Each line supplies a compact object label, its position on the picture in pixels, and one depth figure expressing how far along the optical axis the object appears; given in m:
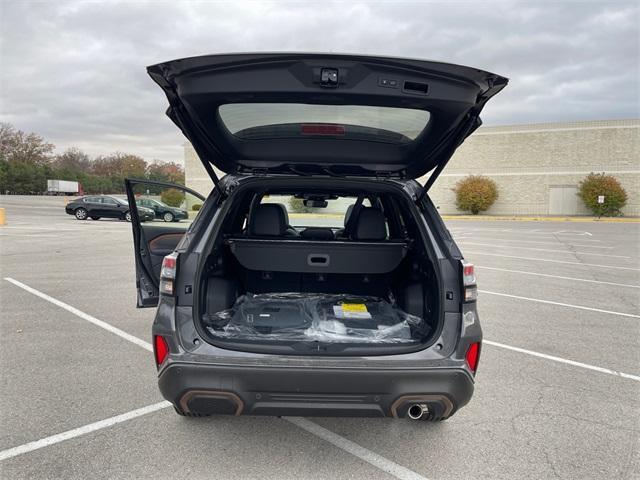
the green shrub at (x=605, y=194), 29.30
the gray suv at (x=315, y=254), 2.14
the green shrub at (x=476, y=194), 31.77
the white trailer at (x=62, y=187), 53.78
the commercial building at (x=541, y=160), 30.55
